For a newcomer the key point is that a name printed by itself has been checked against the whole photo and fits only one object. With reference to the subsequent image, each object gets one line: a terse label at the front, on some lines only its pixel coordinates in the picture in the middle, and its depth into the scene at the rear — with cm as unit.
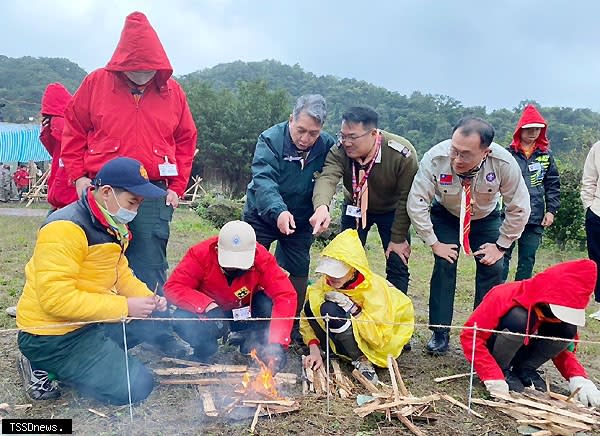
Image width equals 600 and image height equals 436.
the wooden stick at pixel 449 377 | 409
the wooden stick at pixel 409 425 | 332
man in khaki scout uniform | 425
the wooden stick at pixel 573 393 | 360
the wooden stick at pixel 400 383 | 371
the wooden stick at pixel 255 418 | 331
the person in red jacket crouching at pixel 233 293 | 394
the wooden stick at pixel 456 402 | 362
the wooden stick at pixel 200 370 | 389
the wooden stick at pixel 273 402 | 350
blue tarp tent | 2108
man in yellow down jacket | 326
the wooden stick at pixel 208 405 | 339
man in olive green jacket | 447
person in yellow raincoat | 405
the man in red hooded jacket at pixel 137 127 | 424
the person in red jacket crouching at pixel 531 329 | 349
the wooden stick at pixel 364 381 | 379
